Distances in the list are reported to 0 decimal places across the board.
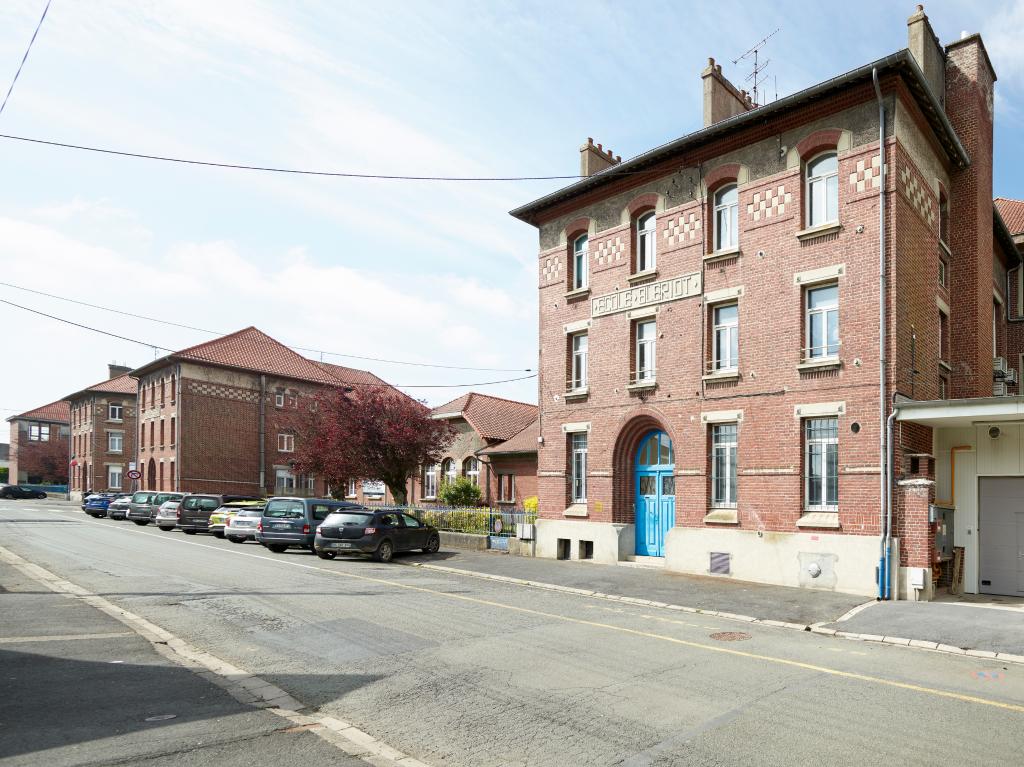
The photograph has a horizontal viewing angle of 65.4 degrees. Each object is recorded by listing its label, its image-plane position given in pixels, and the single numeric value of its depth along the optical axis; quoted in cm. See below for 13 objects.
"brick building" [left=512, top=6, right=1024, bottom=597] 1620
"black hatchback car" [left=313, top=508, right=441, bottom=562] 2078
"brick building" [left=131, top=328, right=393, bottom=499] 4681
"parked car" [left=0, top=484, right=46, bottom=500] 6925
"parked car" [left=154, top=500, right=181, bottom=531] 3297
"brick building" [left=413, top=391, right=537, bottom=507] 3125
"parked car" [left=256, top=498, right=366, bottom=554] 2299
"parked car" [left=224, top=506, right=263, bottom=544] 2677
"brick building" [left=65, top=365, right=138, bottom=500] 6444
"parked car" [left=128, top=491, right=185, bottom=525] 3662
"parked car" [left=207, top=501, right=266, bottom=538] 2912
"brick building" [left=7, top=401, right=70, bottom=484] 8075
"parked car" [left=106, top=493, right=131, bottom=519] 4088
